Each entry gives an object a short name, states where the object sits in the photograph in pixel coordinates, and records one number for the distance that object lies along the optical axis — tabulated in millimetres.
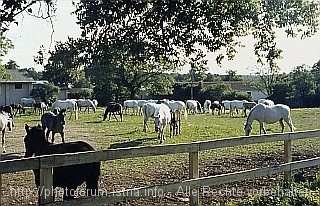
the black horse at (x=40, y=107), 42634
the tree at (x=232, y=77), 82506
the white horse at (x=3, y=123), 14624
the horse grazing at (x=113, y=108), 31138
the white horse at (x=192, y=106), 43634
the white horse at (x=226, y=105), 42559
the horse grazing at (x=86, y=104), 43275
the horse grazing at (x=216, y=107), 43834
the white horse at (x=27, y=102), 50500
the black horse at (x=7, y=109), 32009
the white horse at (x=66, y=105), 35562
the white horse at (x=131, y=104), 41875
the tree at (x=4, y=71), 13430
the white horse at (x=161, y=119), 17609
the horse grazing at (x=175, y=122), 19984
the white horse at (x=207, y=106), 46469
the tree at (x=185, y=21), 7266
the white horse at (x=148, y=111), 21653
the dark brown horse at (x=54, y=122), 16078
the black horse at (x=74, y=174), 6102
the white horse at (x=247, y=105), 38125
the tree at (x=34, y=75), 63919
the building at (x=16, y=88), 54709
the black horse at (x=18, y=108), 41781
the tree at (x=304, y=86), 49688
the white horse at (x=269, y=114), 18922
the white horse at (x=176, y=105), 35775
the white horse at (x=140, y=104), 41775
